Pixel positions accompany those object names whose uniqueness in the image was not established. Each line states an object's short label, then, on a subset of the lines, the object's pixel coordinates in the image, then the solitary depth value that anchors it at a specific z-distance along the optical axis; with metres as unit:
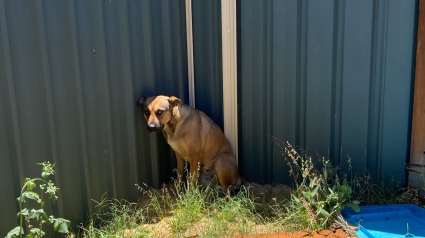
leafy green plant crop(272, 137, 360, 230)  2.79
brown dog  3.44
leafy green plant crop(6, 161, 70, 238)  2.00
